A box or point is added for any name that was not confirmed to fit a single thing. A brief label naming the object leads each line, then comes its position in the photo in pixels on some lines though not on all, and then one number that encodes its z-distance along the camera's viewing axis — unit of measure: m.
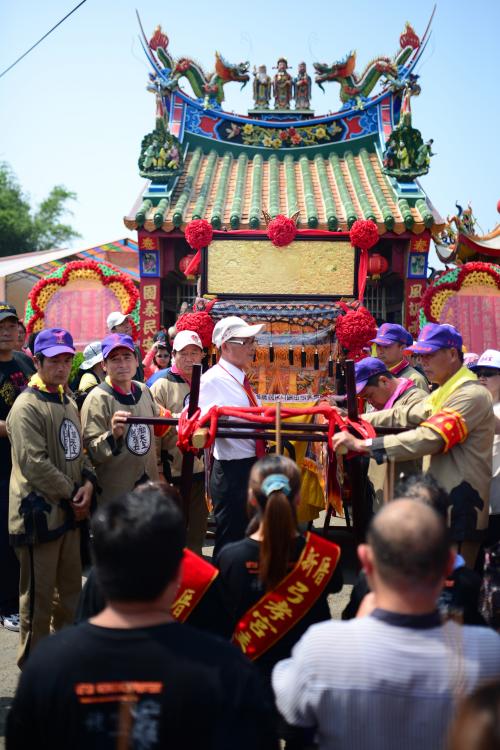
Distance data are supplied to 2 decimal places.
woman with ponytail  2.06
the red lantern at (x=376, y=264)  8.66
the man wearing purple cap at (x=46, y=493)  3.16
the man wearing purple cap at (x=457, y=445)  2.96
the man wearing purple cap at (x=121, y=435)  3.64
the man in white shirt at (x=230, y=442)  3.42
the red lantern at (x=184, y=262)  8.73
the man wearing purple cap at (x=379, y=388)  3.91
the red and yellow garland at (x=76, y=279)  8.05
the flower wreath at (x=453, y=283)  8.09
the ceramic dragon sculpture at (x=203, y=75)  11.09
